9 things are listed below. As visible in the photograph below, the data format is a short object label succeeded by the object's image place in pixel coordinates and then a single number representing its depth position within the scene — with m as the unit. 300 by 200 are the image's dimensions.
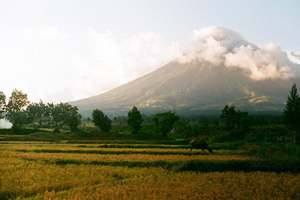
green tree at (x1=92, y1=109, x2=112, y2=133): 78.38
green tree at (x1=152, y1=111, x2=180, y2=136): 72.31
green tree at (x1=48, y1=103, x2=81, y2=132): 90.69
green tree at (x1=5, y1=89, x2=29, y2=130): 89.93
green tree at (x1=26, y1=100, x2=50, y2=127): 97.69
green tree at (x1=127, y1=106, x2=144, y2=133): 76.81
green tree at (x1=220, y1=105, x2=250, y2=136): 55.84
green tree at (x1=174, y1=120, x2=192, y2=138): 64.44
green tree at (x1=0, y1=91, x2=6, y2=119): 88.13
